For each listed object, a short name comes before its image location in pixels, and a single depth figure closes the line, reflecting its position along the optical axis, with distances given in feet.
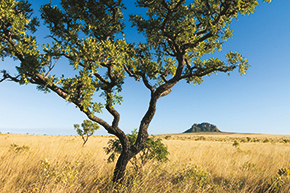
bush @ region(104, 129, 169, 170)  25.08
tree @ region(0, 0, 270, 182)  17.21
